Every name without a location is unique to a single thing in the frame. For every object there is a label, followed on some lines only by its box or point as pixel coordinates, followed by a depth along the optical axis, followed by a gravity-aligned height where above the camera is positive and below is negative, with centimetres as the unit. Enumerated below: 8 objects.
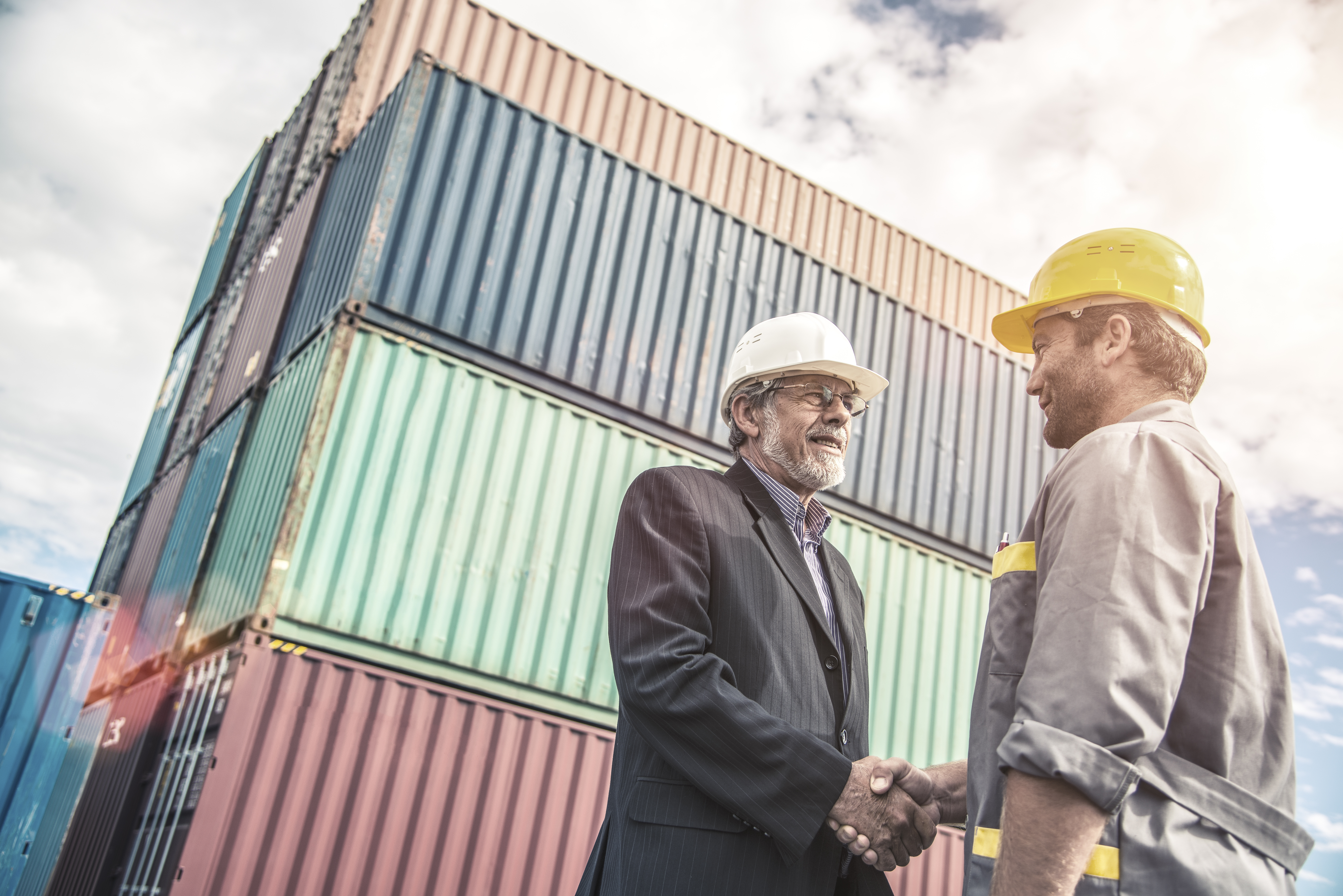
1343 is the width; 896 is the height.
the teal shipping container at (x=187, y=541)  823 +183
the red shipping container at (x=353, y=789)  578 +1
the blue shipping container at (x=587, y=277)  803 +468
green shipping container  673 +191
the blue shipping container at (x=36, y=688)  700 +30
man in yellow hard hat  149 +35
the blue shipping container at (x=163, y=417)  1227 +413
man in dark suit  215 +34
